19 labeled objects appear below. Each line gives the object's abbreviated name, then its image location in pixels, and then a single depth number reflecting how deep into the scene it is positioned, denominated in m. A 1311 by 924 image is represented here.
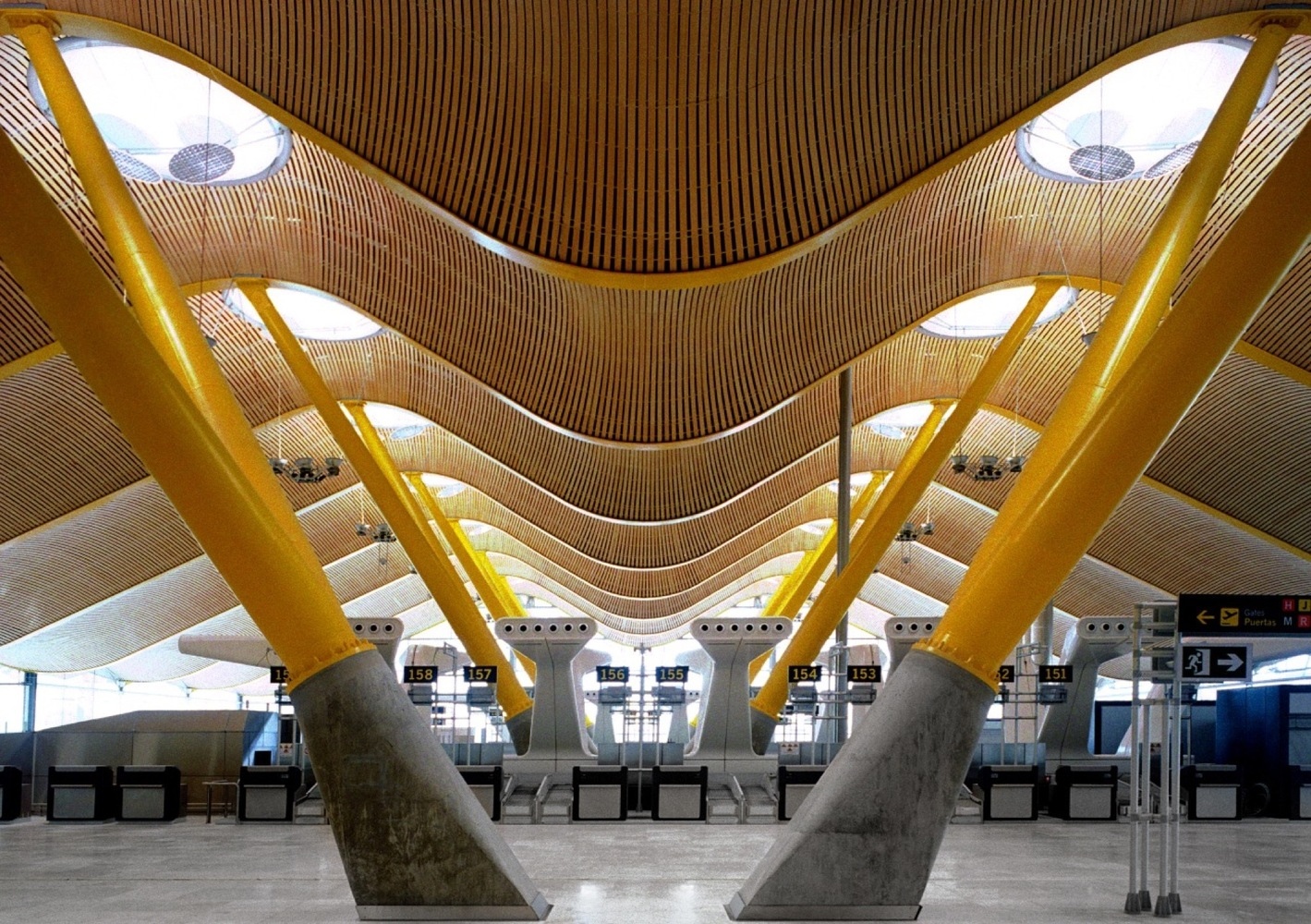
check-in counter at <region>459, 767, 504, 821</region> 21.94
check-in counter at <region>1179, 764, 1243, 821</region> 22.22
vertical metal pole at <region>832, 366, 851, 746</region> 28.63
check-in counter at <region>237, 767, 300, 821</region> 22.25
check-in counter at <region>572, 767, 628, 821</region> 21.72
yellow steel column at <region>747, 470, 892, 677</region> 43.12
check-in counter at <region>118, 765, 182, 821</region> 22.25
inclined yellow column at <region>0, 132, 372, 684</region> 10.20
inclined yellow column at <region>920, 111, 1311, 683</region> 10.51
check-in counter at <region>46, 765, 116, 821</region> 22.08
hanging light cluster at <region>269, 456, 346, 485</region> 29.80
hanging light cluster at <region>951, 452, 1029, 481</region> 30.52
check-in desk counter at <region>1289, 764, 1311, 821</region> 22.95
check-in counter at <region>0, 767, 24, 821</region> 22.16
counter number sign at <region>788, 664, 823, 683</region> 24.31
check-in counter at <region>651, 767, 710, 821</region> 21.61
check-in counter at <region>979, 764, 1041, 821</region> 21.83
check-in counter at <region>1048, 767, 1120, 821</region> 22.05
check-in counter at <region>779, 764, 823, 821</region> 21.25
